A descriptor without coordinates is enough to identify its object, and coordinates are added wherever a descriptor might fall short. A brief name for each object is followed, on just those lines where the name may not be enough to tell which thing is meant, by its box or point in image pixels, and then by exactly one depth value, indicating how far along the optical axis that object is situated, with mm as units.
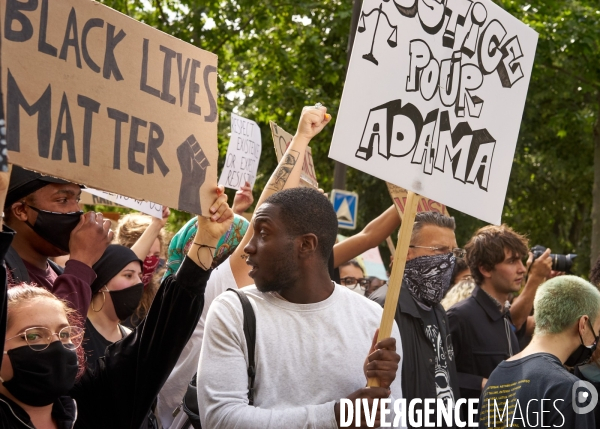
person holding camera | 5582
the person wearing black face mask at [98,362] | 3029
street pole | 12266
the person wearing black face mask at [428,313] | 4520
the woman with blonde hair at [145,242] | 5395
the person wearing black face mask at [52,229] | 3803
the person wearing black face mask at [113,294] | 4414
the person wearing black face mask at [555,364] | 3986
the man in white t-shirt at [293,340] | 3064
